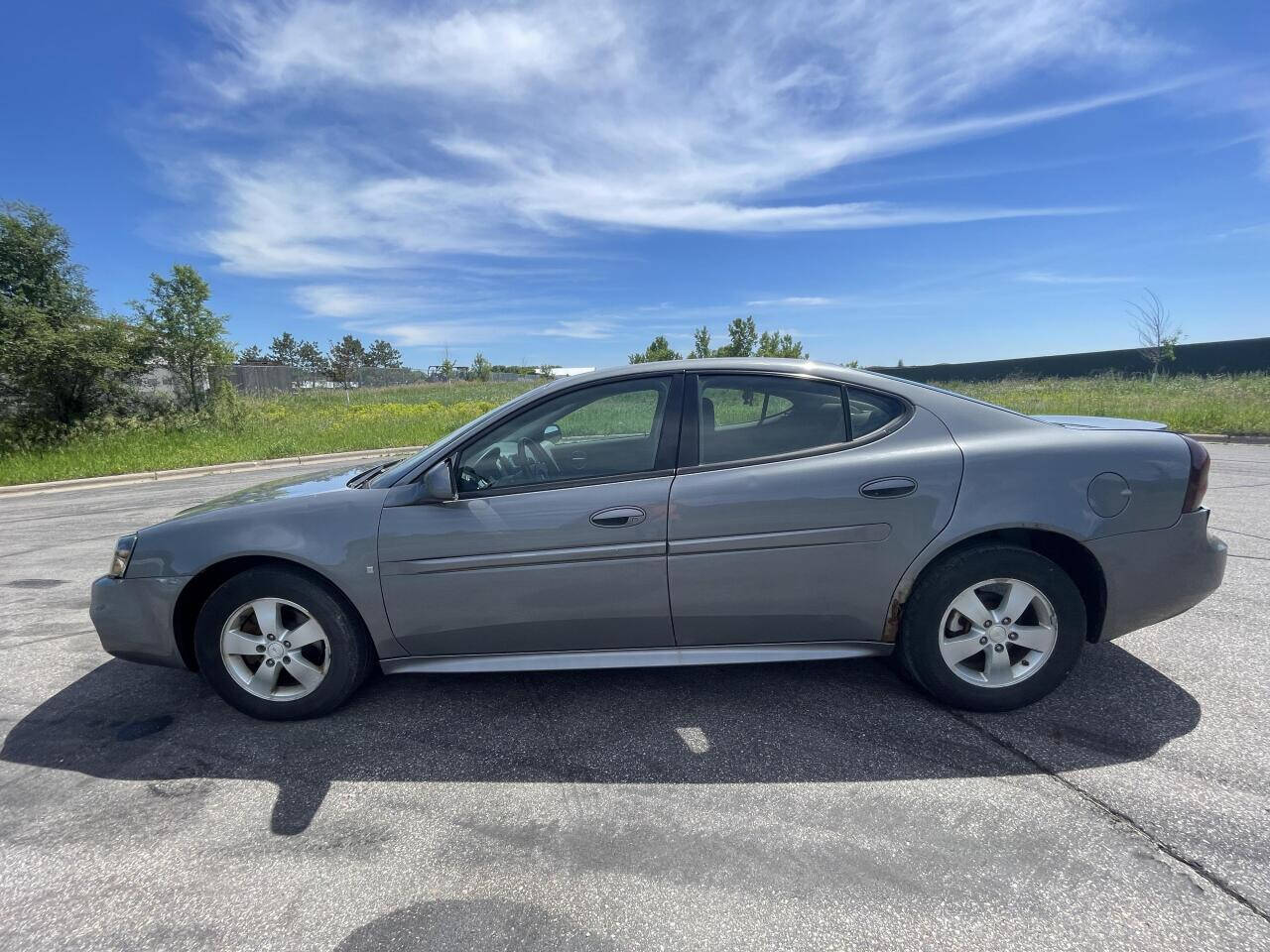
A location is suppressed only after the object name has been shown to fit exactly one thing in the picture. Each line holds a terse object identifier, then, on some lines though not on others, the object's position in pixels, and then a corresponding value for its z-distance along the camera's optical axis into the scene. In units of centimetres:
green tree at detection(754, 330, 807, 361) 3434
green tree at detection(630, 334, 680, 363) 4001
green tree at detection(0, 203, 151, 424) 1410
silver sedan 262
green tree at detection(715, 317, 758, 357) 3544
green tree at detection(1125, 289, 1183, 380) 3212
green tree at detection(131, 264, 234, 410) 1627
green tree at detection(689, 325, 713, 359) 3600
